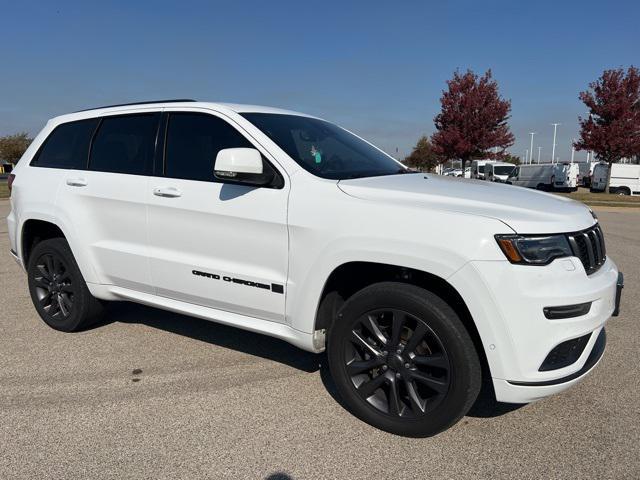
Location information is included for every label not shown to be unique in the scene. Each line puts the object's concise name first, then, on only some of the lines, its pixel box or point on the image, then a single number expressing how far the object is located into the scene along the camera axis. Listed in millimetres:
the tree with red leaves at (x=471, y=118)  30125
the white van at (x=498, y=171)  37053
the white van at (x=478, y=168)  39562
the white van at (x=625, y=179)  33719
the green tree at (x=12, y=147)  53938
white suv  2545
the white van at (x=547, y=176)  34875
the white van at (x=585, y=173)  44350
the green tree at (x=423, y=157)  60775
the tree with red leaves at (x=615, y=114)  26734
